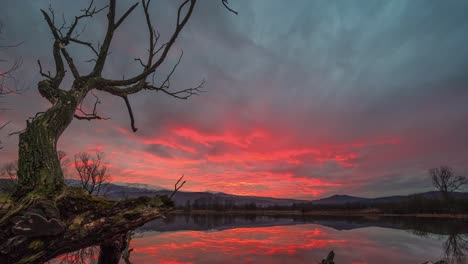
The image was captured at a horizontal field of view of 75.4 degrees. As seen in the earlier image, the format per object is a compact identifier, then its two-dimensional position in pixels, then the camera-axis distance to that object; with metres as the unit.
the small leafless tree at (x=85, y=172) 29.08
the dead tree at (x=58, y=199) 2.61
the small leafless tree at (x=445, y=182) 90.68
